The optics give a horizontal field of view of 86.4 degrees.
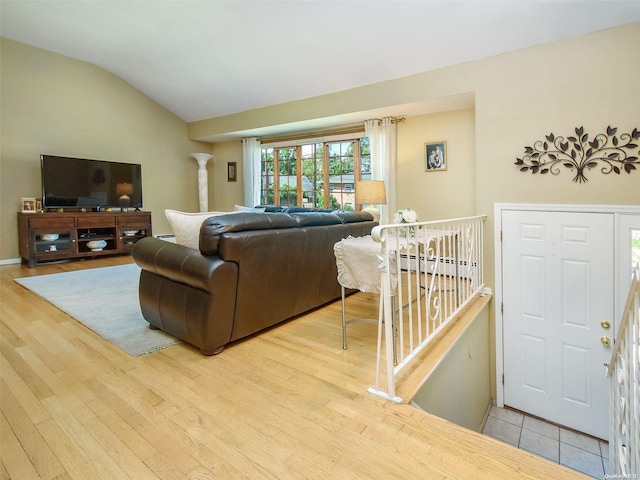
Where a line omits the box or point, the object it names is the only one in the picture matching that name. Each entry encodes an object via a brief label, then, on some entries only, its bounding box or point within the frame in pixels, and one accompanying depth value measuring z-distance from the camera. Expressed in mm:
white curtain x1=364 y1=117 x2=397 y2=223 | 4629
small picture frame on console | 4926
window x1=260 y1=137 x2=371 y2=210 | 5289
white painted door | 2898
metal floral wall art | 2787
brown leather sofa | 1979
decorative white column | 6805
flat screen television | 4996
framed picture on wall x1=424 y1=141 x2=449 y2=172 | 4332
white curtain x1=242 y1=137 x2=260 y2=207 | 6336
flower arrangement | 2523
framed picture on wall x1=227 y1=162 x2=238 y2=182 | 6992
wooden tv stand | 4785
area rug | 2299
